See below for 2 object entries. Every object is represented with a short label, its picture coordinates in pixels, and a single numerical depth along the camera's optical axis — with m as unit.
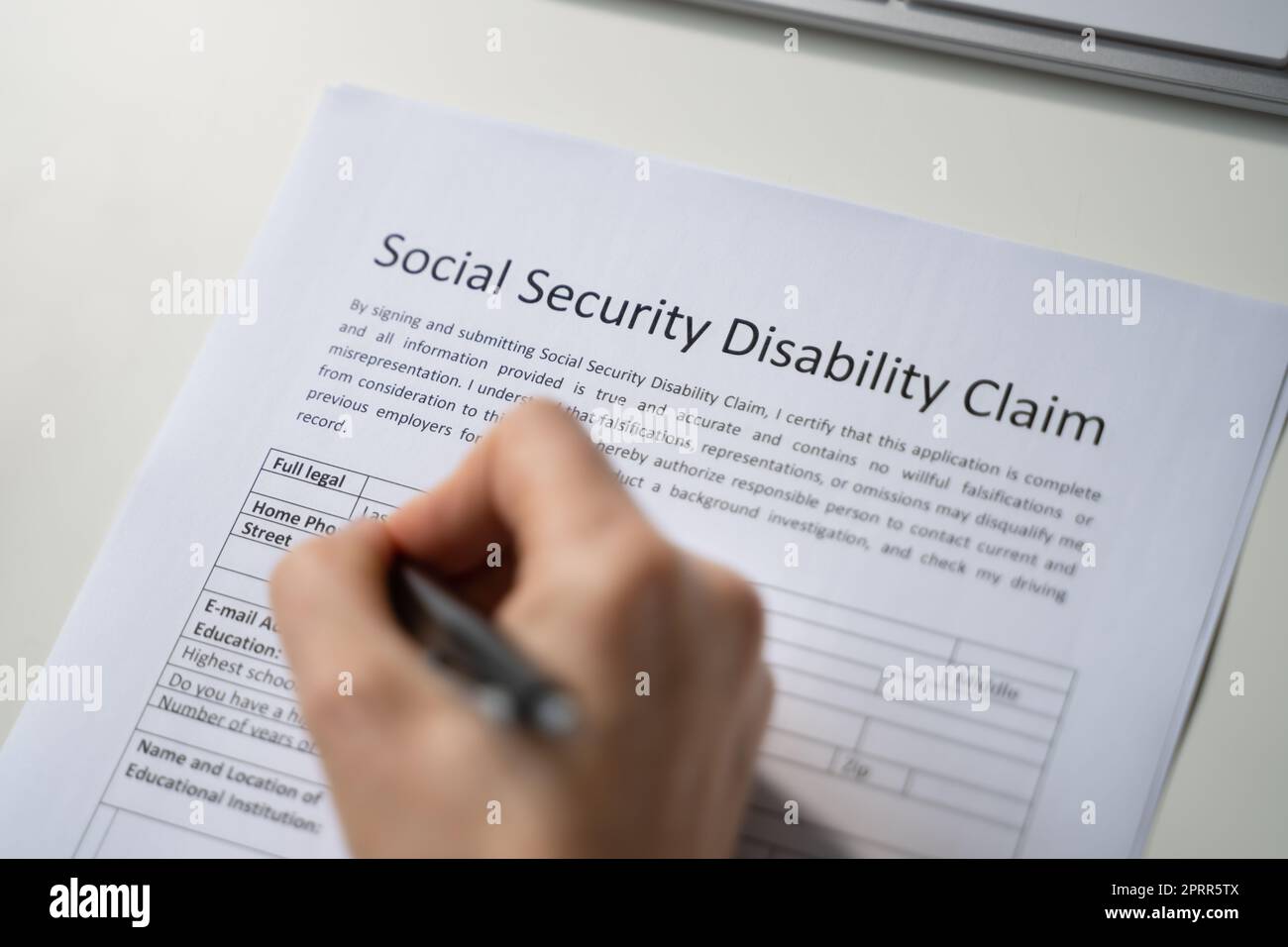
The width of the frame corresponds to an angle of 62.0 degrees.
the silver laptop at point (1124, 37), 0.52
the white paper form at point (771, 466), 0.42
